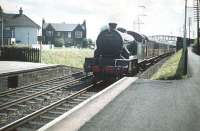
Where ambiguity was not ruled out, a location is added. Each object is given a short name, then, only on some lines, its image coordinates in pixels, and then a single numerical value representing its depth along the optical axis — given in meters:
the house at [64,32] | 90.19
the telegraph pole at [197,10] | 49.51
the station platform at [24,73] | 17.13
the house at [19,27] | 71.44
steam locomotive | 18.62
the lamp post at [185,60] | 20.18
